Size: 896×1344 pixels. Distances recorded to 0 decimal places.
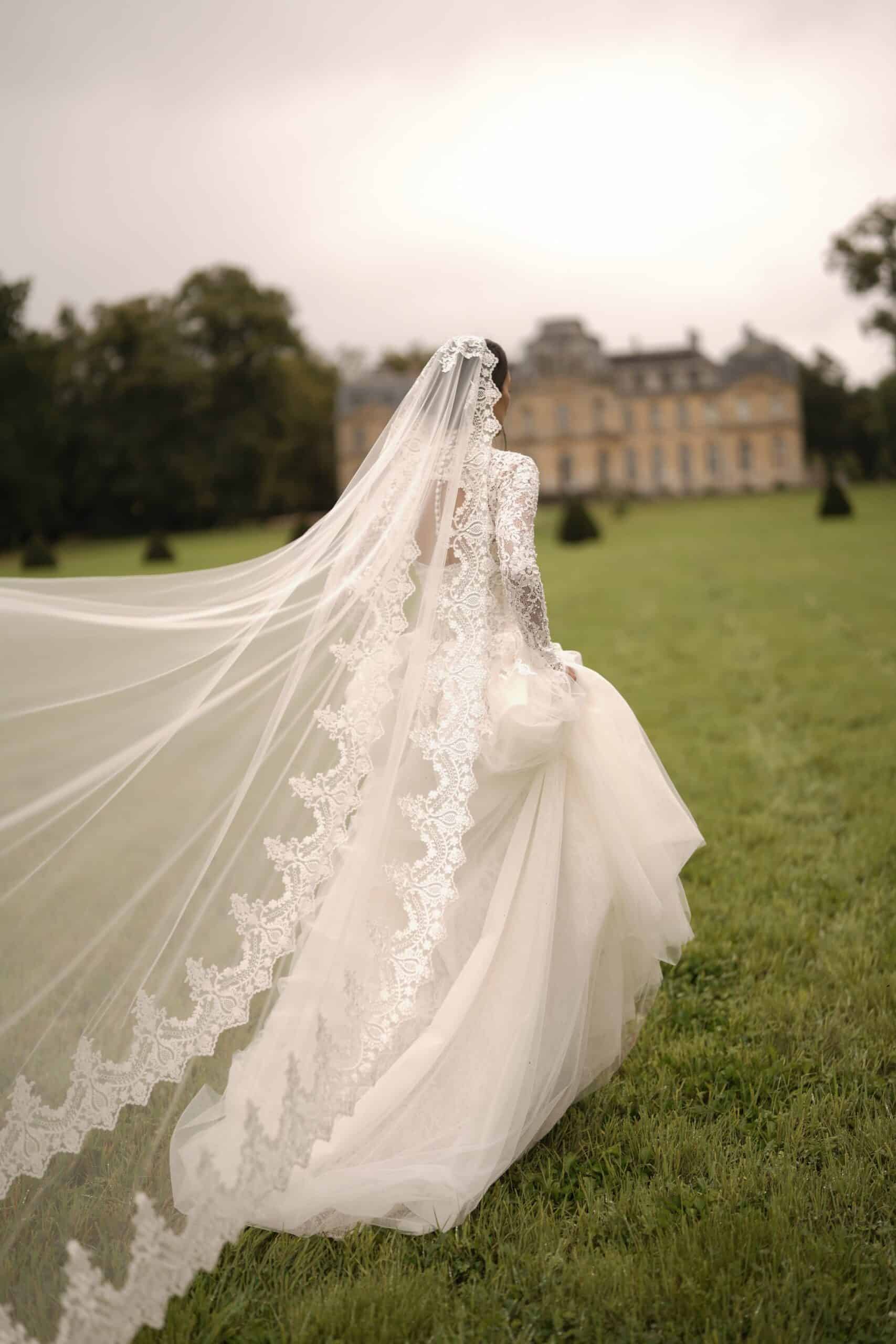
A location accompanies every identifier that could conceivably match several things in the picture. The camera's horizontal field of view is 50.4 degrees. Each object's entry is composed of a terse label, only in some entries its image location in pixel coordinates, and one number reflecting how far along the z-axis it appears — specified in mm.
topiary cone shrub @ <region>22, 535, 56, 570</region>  26141
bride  2410
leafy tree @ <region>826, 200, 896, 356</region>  38688
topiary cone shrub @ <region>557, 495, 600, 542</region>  26422
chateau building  59844
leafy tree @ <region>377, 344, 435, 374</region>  67312
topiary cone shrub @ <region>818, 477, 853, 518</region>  27844
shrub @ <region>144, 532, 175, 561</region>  26312
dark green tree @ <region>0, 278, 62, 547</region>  37125
